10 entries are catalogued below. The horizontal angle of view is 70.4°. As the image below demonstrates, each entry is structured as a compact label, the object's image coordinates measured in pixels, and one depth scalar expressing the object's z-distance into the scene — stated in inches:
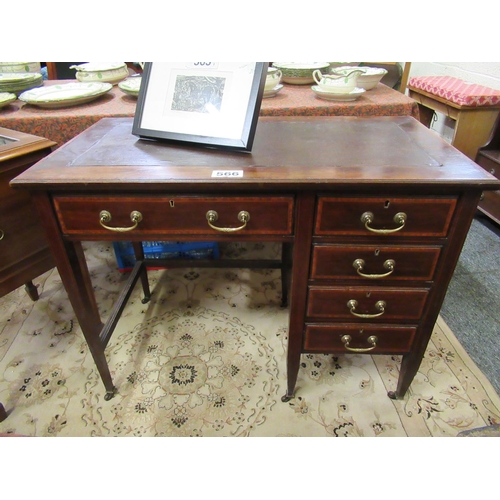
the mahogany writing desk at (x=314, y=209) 31.5
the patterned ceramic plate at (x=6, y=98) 50.2
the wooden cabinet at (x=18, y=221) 41.2
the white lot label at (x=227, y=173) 31.5
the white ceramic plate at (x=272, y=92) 52.5
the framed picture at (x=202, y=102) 35.5
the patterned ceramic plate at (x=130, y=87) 52.2
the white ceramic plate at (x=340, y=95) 50.0
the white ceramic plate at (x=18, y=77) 54.9
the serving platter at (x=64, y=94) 50.4
